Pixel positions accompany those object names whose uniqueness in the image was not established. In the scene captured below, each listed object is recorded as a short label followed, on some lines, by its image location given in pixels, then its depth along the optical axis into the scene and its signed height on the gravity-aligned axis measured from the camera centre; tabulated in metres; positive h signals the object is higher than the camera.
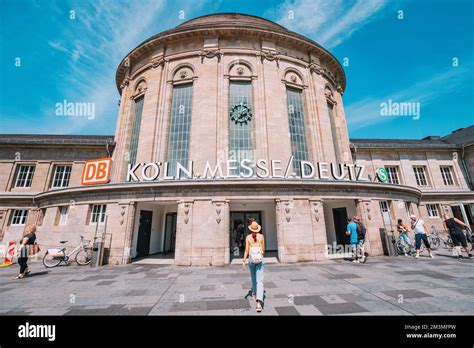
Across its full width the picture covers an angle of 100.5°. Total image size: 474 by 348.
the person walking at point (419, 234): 11.32 -0.62
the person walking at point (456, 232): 10.76 -0.51
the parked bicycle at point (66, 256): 11.49 -1.58
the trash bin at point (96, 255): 11.20 -1.48
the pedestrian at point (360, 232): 10.97 -0.43
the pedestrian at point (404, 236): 12.65 -0.79
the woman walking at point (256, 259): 4.79 -0.81
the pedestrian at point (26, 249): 8.70 -0.90
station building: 11.95 +6.09
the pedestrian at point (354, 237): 10.87 -0.69
